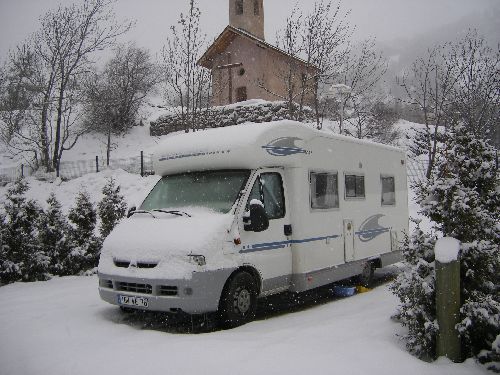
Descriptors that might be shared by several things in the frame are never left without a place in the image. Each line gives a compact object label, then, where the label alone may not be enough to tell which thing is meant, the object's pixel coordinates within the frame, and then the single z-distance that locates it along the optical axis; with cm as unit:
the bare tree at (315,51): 1606
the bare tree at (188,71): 1558
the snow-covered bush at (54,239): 1002
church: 2927
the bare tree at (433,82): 2062
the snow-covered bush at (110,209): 1114
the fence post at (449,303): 439
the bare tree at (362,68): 1920
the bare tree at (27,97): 2973
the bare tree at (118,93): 3544
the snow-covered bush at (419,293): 456
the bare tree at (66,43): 2927
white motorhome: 580
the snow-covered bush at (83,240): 1017
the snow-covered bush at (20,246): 923
